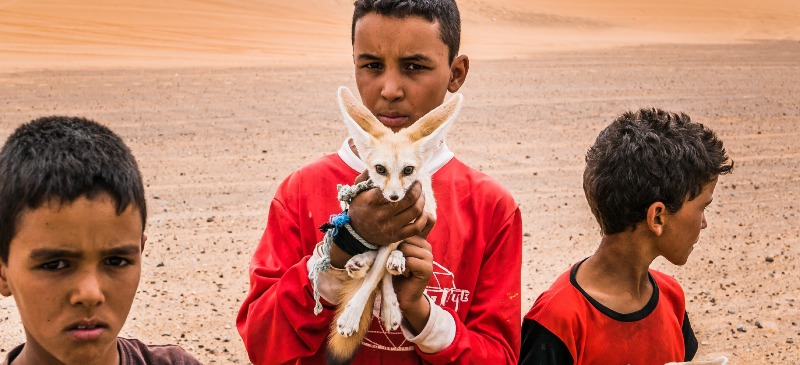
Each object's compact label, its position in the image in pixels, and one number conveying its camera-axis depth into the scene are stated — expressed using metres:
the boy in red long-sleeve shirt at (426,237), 3.24
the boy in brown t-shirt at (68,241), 2.65
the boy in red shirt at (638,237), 3.78
